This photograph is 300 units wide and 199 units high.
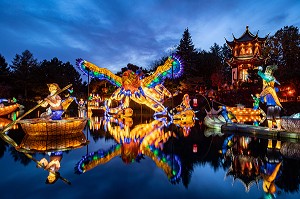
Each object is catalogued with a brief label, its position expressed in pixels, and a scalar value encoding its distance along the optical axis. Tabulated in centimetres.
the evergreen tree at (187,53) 3056
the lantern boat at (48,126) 693
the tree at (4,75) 3114
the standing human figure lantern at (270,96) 766
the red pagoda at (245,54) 2957
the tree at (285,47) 2714
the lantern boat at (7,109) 1664
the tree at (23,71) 3728
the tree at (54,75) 3854
